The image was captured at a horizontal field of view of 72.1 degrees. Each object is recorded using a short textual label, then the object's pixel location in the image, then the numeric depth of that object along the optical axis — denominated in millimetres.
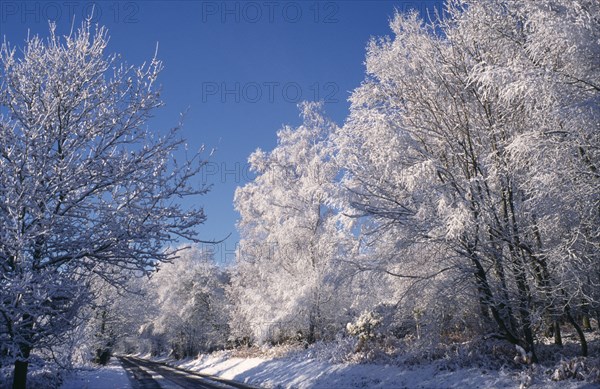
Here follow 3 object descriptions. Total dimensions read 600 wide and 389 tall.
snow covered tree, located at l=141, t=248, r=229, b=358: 41844
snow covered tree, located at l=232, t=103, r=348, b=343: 18422
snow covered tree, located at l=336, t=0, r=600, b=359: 7391
